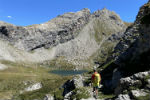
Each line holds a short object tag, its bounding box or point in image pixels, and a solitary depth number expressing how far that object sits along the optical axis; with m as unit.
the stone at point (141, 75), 12.78
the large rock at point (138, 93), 11.29
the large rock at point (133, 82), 12.52
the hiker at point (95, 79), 13.30
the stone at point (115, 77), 20.37
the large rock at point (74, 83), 25.38
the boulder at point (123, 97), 11.53
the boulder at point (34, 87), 58.58
